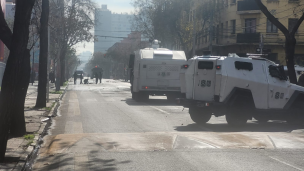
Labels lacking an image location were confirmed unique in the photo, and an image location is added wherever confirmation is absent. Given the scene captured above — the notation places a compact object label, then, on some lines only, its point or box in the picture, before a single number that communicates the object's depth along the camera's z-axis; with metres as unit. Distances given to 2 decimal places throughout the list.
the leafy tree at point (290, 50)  20.73
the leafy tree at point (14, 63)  7.91
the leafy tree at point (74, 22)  45.56
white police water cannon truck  24.59
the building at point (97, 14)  45.38
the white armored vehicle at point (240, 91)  13.63
